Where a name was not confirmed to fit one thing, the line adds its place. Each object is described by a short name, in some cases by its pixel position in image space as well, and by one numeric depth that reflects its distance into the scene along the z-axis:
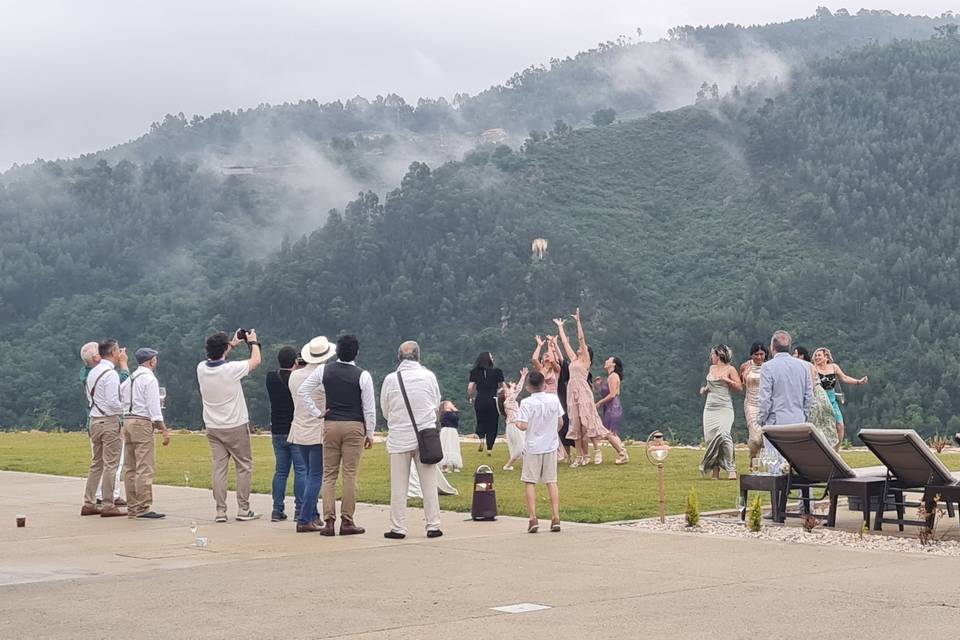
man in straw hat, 12.37
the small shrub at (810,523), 11.73
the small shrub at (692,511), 11.82
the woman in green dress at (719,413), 17.16
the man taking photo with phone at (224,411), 13.05
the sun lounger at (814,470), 11.88
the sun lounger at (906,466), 11.41
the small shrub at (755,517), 11.66
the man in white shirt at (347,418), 11.97
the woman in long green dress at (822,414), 15.43
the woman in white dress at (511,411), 18.83
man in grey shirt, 13.23
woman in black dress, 20.47
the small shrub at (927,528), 10.82
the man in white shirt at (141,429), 13.48
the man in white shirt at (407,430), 11.79
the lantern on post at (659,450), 12.08
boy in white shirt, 12.05
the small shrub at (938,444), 23.75
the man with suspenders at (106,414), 13.70
